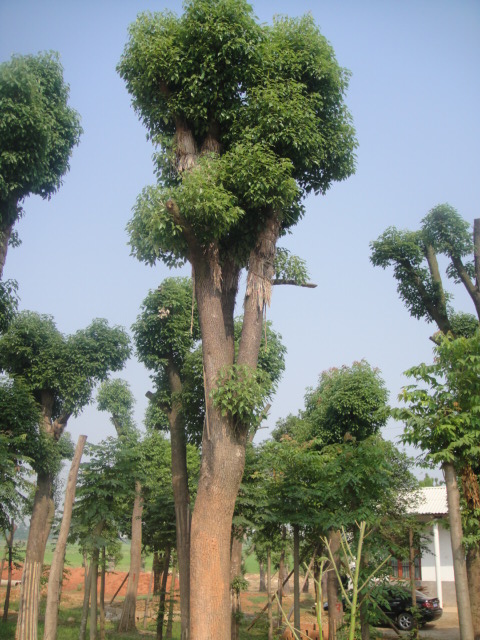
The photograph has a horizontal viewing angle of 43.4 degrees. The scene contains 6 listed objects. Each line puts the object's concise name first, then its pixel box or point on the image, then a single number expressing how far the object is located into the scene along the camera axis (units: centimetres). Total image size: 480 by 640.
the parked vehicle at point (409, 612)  2008
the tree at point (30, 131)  1256
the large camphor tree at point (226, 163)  898
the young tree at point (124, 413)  2409
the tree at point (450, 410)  772
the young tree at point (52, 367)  1953
